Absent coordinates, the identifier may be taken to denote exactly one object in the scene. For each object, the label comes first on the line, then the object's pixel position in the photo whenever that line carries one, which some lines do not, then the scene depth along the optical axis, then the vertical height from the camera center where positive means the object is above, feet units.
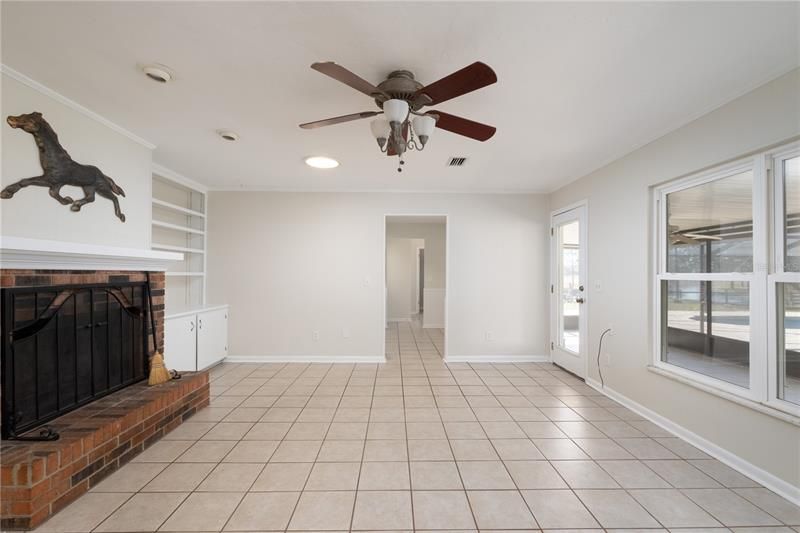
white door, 12.64 -0.89
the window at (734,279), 6.39 -0.24
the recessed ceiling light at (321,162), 10.67 +3.54
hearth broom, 8.66 -2.74
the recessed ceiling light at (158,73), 5.98 +3.64
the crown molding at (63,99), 6.14 +3.63
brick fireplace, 5.20 -3.02
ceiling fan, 4.73 +2.77
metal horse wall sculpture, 6.46 +2.20
